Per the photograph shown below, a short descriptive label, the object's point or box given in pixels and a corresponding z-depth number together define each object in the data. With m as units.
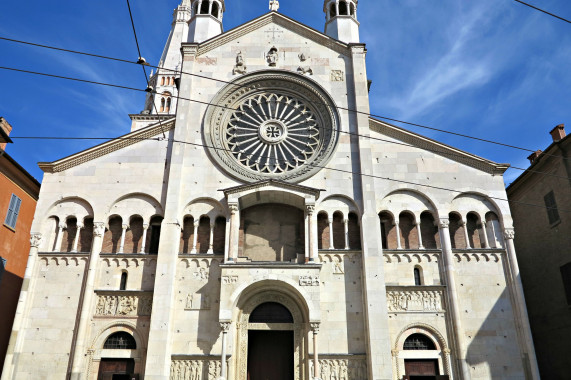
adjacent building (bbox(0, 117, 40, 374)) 19.14
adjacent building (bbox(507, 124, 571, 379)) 19.23
